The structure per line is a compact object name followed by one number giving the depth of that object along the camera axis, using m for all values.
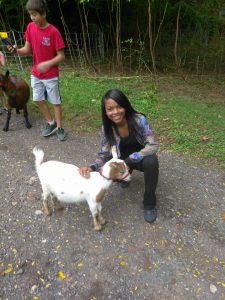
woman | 2.88
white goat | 2.69
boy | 4.01
